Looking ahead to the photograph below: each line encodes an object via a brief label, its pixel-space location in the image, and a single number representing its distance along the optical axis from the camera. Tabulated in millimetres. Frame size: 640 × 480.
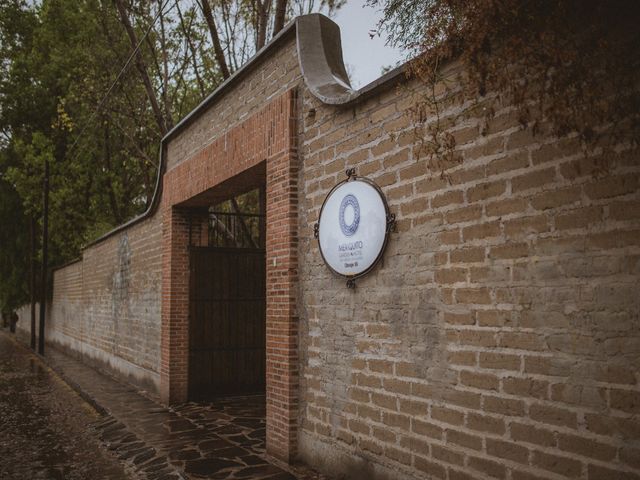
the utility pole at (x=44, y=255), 18094
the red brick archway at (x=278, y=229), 5504
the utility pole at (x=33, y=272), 20406
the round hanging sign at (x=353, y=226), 4406
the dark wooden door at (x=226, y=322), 9109
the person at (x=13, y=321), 30312
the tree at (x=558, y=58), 2693
